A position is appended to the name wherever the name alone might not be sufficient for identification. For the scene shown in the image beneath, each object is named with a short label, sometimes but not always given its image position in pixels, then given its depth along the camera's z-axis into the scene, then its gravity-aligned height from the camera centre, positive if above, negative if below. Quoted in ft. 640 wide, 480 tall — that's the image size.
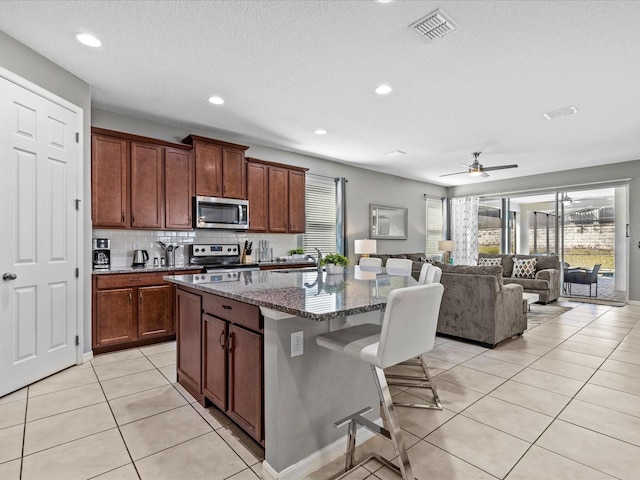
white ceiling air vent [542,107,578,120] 12.99 +4.83
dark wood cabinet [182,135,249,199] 14.62 +3.16
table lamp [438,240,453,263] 28.04 -0.45
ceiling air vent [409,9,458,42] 7.75 +4.94
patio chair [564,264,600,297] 22.07 -2.38
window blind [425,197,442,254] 28.91 +1.39
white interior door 8.76 +0.13
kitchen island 5.46 -2.20
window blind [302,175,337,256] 20.30 +1.46
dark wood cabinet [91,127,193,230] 12.37 +2.21
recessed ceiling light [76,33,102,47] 8.61 +5.05
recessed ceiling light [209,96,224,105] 12.32 +4.99
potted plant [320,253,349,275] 9.86 -0.67
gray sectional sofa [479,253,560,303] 21.13 -2.55
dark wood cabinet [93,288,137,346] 11.72 -2.61
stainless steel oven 14.69 -0.83
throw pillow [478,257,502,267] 24.89 -1.54
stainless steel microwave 14.60 +1.18
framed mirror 24.07 +1.25
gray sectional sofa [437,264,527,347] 12.51 -2.49
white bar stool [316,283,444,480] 4.80 -1.57
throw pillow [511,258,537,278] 22.85 -1.91
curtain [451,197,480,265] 28.43 +0.81
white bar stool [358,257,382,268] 13.28 -0.89
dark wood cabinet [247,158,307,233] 16.66 +2.16
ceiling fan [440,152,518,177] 18.49 +3.79
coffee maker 12.68 -0.48
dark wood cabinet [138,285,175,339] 12.50 -2.59
